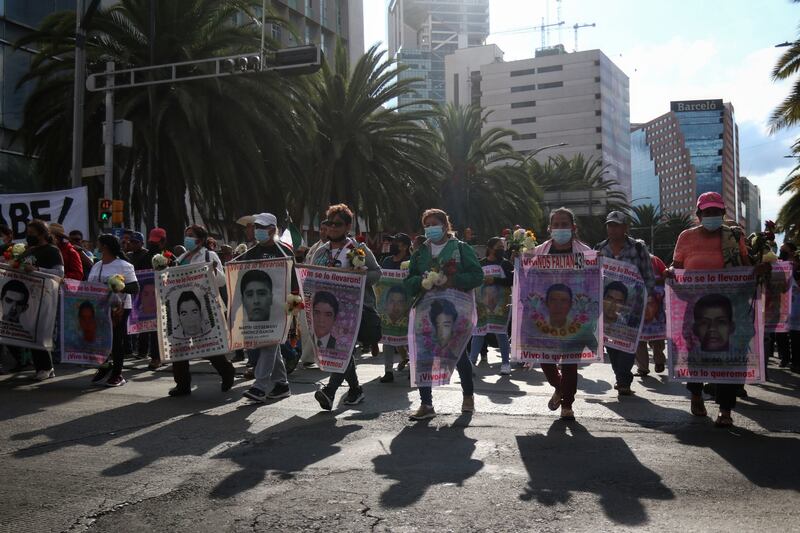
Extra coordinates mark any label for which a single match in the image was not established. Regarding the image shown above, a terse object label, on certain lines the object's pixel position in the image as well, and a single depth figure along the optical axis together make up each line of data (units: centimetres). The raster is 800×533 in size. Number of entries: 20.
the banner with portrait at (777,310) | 1180
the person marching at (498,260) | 1230
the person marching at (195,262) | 877
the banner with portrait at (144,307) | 1209
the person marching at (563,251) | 726
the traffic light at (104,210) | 1841
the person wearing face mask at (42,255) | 1012
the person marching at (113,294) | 954
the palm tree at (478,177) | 3638
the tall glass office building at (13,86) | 2797
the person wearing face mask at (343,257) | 802
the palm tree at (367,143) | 2686
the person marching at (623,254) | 858
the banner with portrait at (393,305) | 1115
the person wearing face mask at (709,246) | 713
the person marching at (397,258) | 1070
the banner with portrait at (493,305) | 1199
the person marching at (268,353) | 838
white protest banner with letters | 1394
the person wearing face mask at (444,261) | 739
